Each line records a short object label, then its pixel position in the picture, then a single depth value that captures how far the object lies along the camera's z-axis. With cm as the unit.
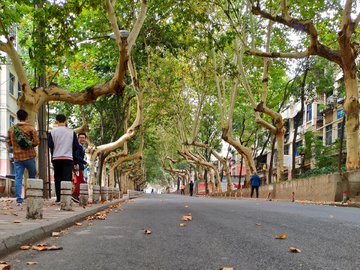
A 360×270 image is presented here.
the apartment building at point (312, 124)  3102
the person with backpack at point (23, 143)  780
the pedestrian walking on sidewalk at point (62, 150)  804
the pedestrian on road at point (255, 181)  1978
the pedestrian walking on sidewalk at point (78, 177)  1044
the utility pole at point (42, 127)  1149
